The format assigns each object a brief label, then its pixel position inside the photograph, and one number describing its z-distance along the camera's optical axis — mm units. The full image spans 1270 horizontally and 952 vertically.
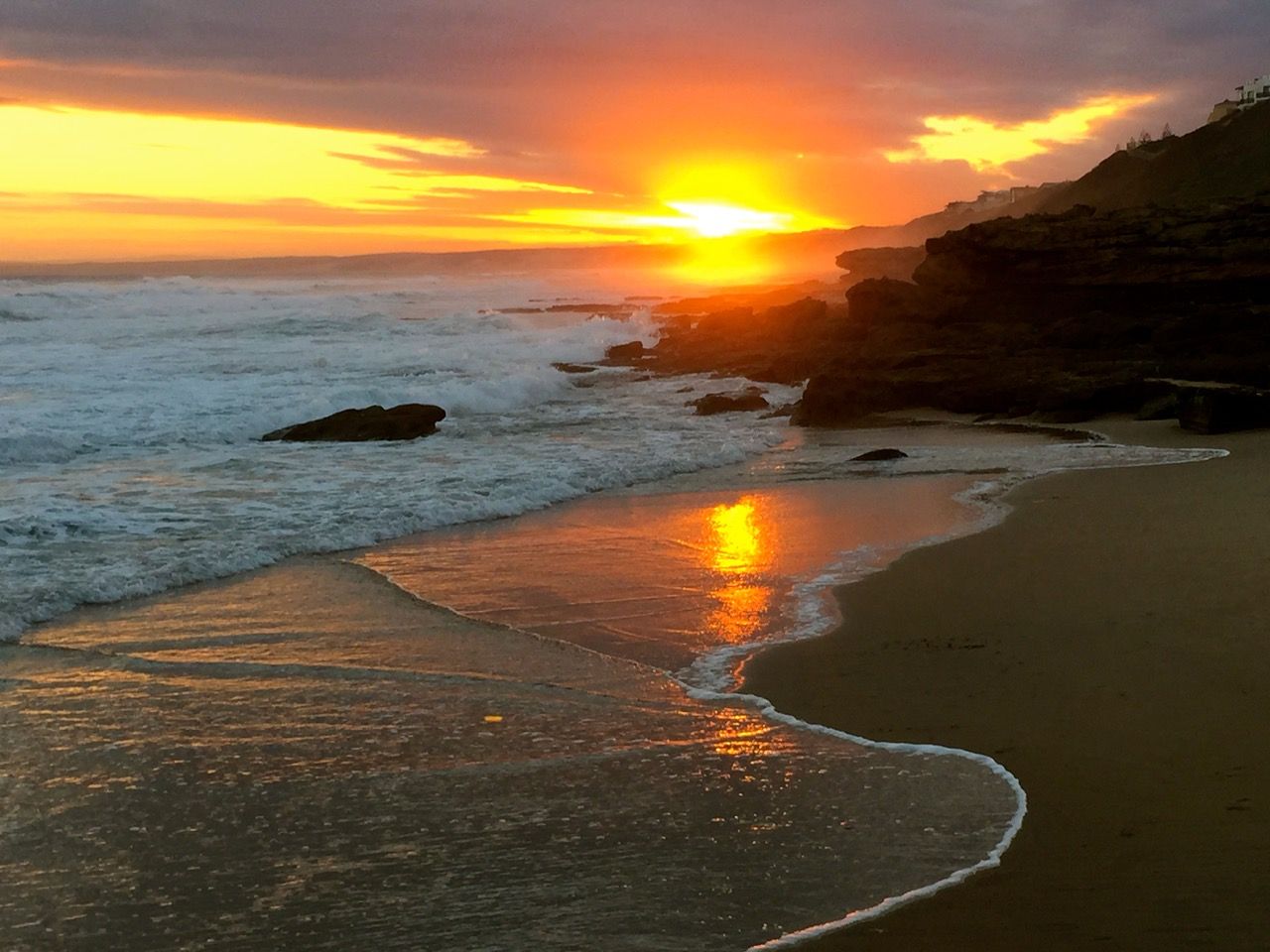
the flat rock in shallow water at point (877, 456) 14328
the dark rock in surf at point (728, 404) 20094
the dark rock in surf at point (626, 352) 31875
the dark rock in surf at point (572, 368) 29042
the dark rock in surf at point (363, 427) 16734
